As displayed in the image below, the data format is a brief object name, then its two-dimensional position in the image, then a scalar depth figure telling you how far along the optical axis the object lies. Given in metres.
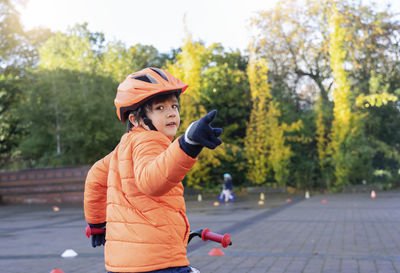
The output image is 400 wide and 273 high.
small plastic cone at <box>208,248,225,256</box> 7.04
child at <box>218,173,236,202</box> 19.12
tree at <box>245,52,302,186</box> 23.92
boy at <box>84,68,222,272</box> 2.18
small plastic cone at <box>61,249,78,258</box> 7.36
